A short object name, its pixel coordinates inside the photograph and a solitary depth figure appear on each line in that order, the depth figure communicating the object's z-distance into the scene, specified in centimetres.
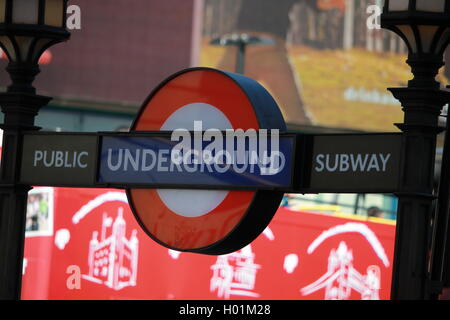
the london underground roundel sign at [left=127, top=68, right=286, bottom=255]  801
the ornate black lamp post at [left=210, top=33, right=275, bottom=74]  3208
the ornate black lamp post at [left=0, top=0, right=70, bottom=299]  938
